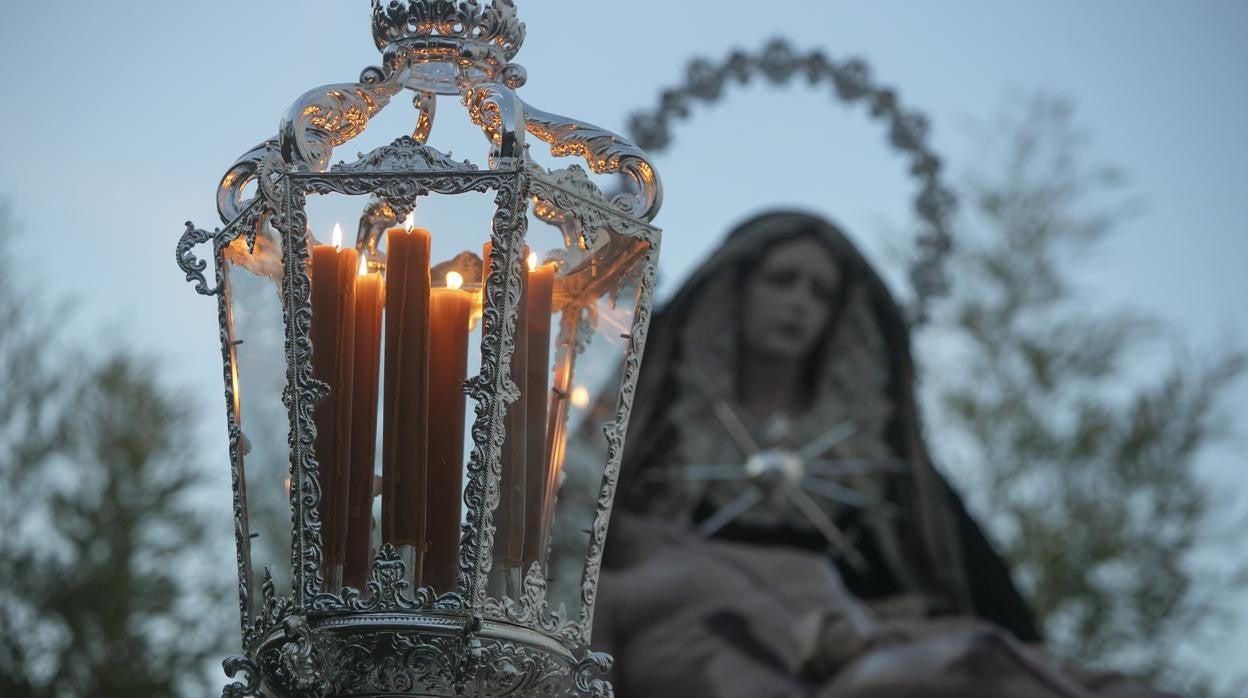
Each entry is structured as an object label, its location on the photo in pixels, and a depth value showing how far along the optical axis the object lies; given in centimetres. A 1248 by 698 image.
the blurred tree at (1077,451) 1696
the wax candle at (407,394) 446
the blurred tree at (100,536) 1403
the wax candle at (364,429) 447
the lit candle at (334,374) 448
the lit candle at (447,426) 446
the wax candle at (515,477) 451
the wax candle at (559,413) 460
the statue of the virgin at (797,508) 1210
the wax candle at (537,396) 455
